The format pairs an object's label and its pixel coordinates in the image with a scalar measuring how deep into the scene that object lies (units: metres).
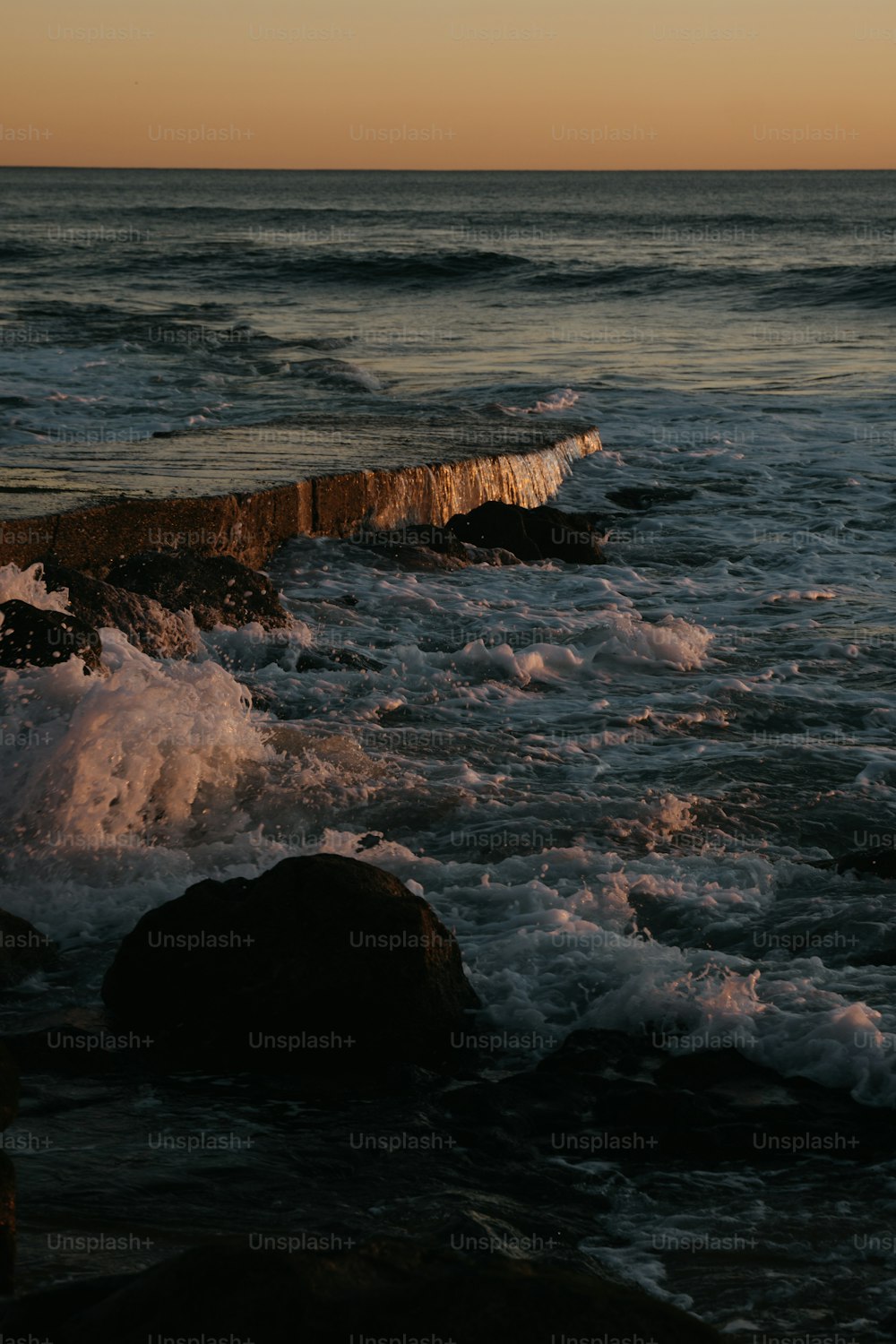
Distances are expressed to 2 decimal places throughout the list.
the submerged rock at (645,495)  26.06
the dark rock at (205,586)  16.17
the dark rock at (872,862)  10.74
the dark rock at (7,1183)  5.41
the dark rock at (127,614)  14.87
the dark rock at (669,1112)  7.49
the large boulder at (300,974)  8.28
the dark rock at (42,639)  12.59
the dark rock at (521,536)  22.03
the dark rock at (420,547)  20.83
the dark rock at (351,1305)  4.49
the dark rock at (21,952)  9.12
